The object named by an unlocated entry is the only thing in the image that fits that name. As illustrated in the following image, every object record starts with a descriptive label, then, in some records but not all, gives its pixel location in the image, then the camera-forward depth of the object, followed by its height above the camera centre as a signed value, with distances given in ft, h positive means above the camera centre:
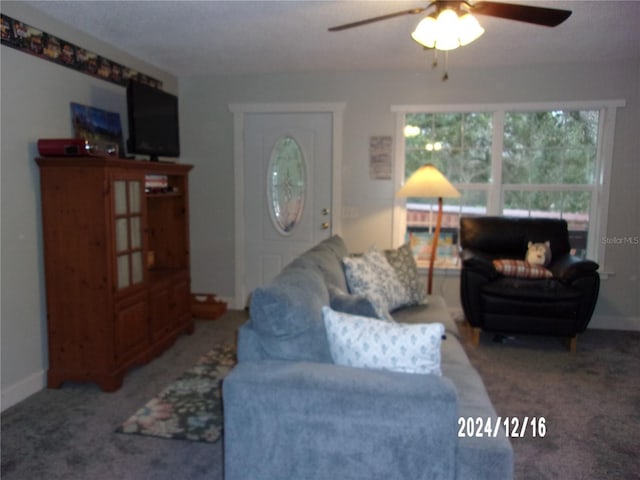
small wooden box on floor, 15.17 -3.88
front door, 15.48 -0.04
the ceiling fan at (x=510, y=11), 7.23 +2.67
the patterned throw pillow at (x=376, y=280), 9.50 -1.88
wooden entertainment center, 9.68 -1.72
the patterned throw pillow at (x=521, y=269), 12.64 -2.11
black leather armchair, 12.11 -2.75
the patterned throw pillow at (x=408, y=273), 10.68 -1.91
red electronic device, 9.38 +0.64
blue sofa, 5.15 -2.52
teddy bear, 13.32 -1.80
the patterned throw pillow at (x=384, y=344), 5.54 -1.82
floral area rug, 8.34 -4.21
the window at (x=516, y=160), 14.47 +0.84
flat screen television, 11.51 +1.52
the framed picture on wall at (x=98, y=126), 10.78 +1.30
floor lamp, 12.96 +0.01
